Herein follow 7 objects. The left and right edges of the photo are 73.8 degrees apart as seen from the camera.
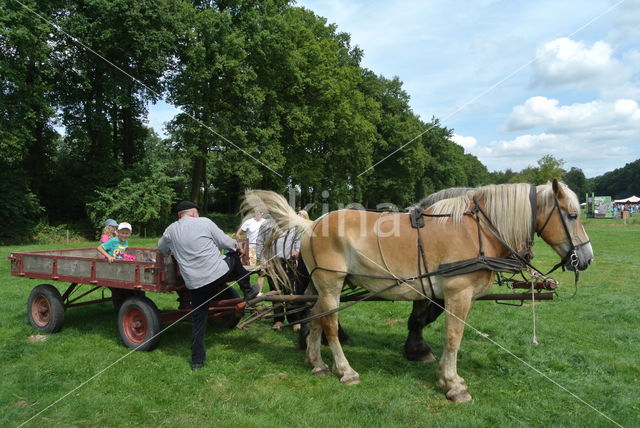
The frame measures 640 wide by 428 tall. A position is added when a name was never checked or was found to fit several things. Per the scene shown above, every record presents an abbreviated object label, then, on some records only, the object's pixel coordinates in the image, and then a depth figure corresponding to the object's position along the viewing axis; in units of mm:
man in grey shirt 5156
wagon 5457
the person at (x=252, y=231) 7438
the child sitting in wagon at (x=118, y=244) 6672
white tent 72938
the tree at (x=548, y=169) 40875
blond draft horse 4348
